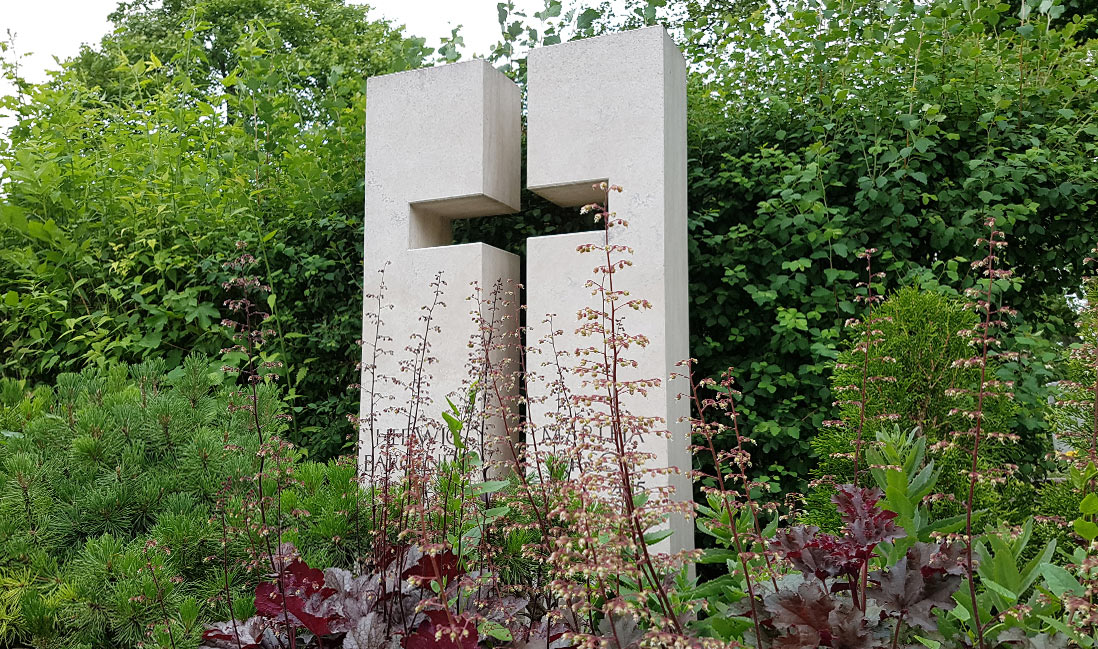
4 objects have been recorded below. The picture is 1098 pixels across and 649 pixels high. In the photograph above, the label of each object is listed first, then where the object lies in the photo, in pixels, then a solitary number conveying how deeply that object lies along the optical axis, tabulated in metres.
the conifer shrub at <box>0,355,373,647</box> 2.02
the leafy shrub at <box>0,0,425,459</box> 4.31
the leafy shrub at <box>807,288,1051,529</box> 2.43
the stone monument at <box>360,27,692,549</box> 3.18
